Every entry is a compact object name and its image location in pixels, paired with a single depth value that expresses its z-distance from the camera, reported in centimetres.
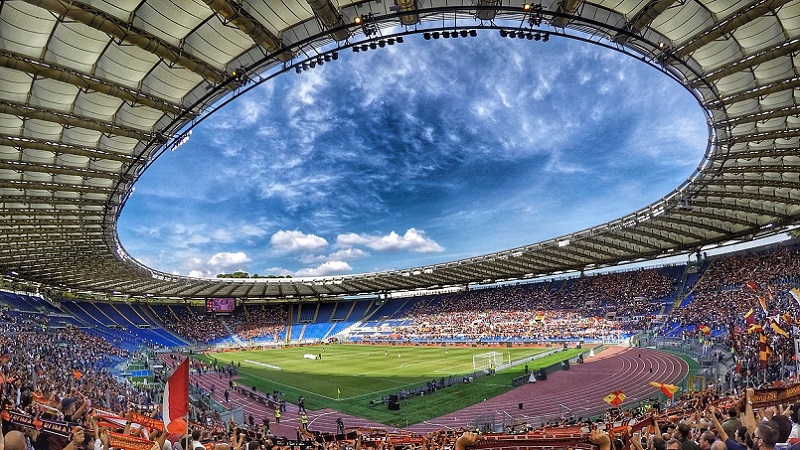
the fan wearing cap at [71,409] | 813
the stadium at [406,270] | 1306
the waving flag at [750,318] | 2781
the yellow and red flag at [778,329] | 1975
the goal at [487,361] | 3591
